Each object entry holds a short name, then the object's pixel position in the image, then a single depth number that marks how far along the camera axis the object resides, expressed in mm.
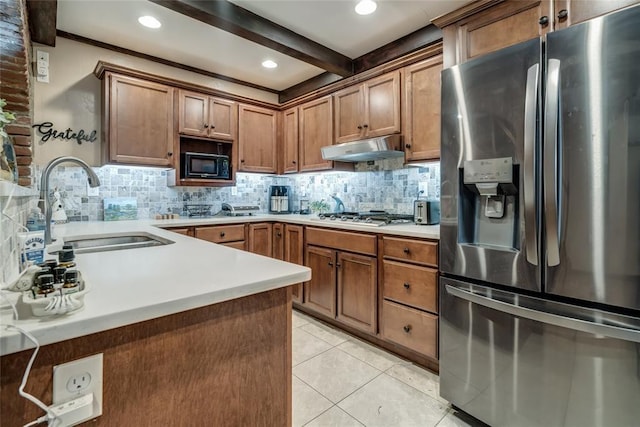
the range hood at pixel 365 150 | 2523
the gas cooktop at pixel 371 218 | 2535
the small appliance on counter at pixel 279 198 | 3857
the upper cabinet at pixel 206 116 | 3098
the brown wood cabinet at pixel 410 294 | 1993
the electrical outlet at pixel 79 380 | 585
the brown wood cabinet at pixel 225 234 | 2877
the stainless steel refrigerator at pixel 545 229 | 1172
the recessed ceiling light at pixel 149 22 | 2371
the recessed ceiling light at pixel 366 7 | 2159
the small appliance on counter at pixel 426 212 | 2410
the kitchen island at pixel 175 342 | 570
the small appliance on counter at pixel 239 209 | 3531
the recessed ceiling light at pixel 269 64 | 3145
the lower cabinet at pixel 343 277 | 2395
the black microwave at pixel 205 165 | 3139
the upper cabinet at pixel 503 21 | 1524
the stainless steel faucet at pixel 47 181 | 1385
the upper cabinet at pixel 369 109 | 2605
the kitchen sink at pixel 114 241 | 1761
